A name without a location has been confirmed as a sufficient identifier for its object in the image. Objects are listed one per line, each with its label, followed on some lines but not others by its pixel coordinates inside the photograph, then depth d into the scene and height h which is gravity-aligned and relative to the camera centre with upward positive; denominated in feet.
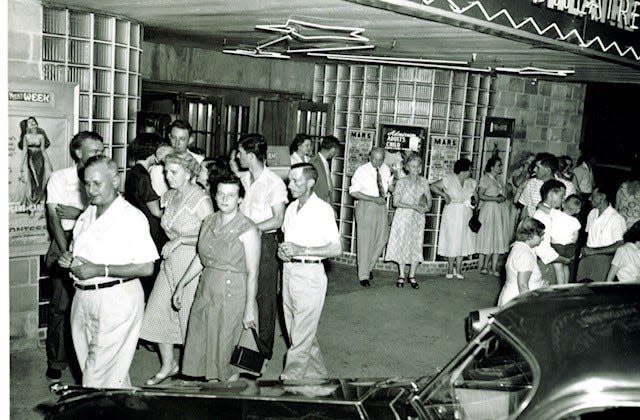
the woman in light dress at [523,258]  19.06 -3.62
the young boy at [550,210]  22.50 -2.74
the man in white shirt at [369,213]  31.45 -4.41
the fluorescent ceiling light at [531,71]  27.43 +2.61
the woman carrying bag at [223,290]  16.94 -4.52
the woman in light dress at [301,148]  29.99 -1.35
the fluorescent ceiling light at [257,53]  27.63 +2.67
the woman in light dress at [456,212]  33.94 -4.32
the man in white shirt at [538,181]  29.59 -2.18
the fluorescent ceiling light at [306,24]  19.26 +2.65
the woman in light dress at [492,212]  34.99 -4.35
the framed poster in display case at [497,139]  37.19 -0.53
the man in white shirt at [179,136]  22.54 -0.87
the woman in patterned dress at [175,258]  18.69 -4.14
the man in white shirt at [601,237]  24.43 -3.70
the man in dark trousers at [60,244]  18.75 -4.00
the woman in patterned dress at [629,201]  26.21 -2.51
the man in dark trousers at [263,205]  20.54 -2.78
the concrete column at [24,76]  20.01 +0.75
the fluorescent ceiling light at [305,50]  21.53 +2.48
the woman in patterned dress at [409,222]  31.78 -4.74
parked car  8.45 -3.68
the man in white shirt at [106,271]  14.88 -3.65
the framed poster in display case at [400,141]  34.91 -0.91
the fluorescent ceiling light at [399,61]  28.20 +2.78
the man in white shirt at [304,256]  18.69 -3.85
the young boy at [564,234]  23.41 -3.51
